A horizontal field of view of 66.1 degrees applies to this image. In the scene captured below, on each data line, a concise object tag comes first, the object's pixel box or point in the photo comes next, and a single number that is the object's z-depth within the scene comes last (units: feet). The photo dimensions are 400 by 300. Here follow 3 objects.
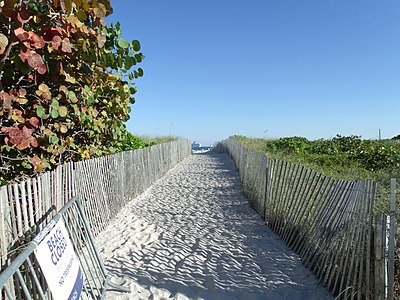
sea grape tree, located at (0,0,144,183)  9.80
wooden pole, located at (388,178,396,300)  8.82
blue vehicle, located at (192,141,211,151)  156.76
